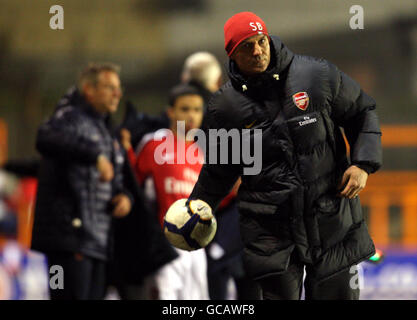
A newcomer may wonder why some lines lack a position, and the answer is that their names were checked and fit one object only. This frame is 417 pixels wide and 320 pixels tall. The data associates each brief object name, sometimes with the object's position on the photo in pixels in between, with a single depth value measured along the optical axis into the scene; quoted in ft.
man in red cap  21.97
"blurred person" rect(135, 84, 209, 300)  33.73
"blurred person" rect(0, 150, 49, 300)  45.14
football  22.40
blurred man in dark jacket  30.96
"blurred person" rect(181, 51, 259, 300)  33.81
